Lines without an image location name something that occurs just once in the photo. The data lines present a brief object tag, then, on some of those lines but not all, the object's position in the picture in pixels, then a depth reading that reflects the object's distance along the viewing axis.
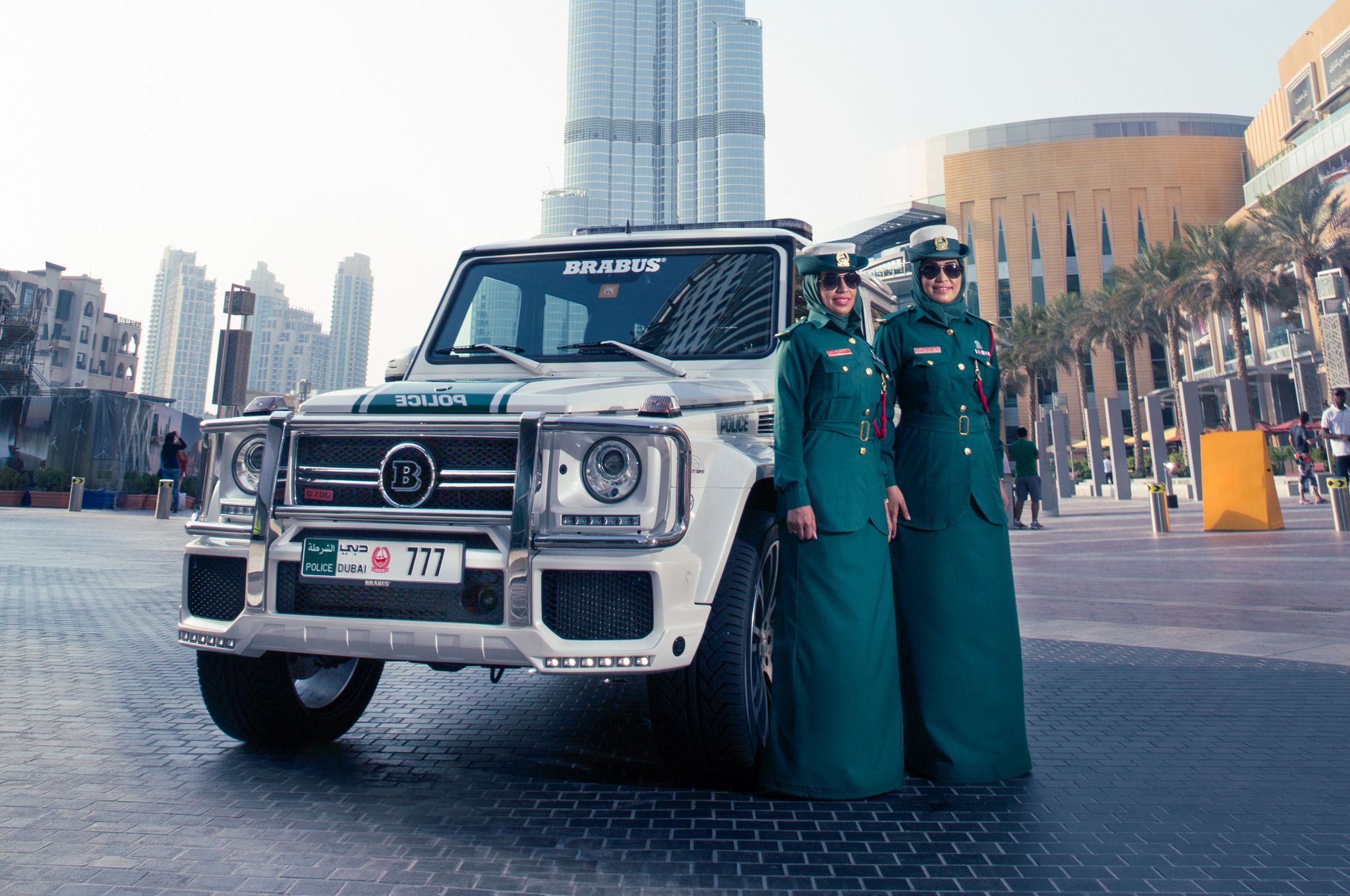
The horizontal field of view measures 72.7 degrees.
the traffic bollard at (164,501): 22.64
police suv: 2.87
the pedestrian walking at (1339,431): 16.33
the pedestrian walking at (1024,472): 17.41
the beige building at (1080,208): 67.94
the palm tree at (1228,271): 38.06
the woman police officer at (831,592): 3.16
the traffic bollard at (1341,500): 14.77
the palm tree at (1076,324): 50.44
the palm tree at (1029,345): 54.31
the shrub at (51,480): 27.20
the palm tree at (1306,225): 36.09
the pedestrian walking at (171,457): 23.12
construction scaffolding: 49.19
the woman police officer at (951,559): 3.43
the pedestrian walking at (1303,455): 21.55
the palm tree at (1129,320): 45.97
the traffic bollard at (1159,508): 15.74
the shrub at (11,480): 27.23
